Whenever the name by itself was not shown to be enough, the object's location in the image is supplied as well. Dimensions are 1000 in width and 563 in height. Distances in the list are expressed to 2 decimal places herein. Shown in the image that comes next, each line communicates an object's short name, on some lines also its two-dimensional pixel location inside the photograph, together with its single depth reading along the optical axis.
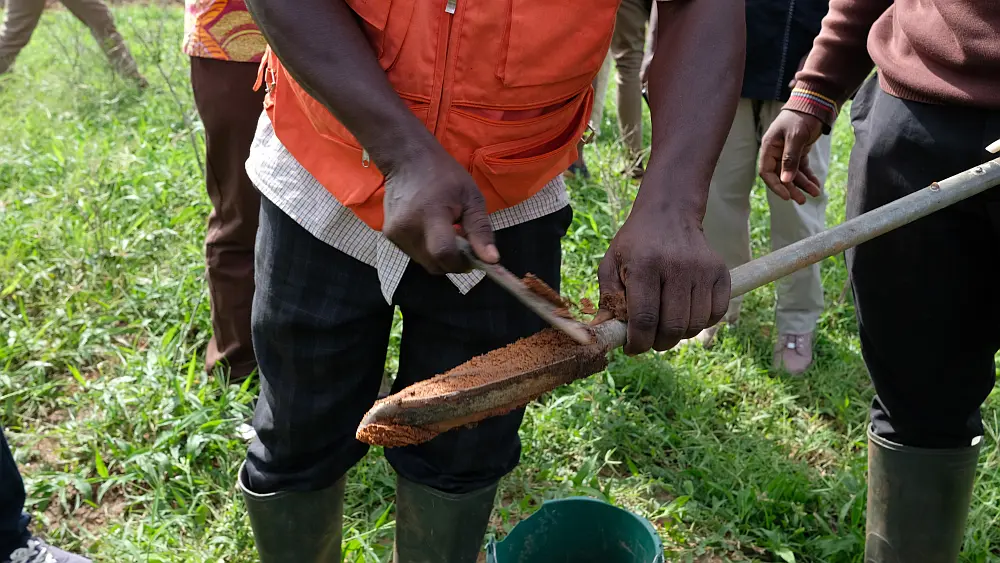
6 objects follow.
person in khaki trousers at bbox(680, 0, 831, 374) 3.21
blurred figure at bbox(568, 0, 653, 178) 4.50
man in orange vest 1.35
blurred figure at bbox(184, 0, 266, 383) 2.52
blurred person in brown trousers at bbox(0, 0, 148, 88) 5.80
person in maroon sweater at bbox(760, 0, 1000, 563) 1.70
